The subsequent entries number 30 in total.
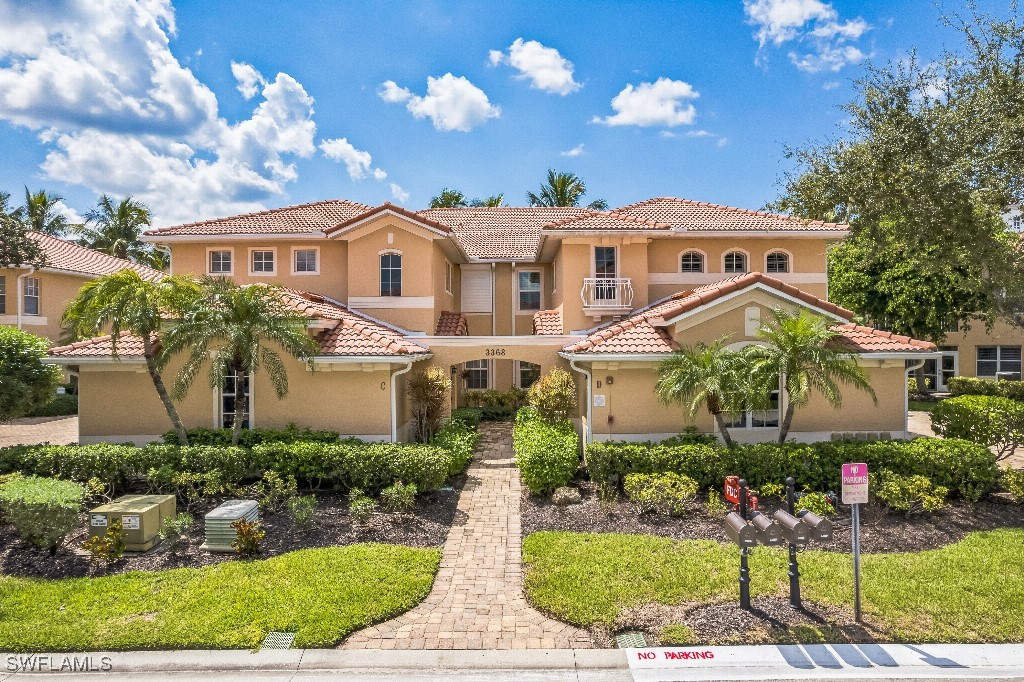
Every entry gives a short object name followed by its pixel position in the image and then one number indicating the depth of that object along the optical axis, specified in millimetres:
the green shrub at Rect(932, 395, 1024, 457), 12867
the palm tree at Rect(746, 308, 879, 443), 10766
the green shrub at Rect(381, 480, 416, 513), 10266
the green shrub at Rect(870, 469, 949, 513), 9969
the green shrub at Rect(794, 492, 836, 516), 10070
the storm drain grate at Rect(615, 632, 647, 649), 6156
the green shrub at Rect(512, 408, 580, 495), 11211
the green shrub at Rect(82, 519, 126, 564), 8117
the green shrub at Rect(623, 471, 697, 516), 10156
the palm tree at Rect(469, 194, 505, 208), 40219
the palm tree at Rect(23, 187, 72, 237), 35719
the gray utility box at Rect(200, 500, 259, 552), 8641
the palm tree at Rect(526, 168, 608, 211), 38281
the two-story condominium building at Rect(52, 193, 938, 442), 12773
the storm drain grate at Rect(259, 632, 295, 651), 6129
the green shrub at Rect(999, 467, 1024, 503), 10680
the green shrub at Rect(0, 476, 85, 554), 8367
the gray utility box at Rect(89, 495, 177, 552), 8586
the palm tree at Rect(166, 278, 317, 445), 11195
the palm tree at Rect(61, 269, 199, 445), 11000
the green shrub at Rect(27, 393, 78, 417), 22703
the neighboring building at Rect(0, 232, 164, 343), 22969
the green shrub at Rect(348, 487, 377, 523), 9820
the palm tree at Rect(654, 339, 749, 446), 10969
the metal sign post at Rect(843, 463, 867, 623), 6578
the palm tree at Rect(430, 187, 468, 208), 40500
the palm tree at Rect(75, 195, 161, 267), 40594
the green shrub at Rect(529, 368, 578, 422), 14531
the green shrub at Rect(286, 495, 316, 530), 9406
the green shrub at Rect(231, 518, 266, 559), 8398
